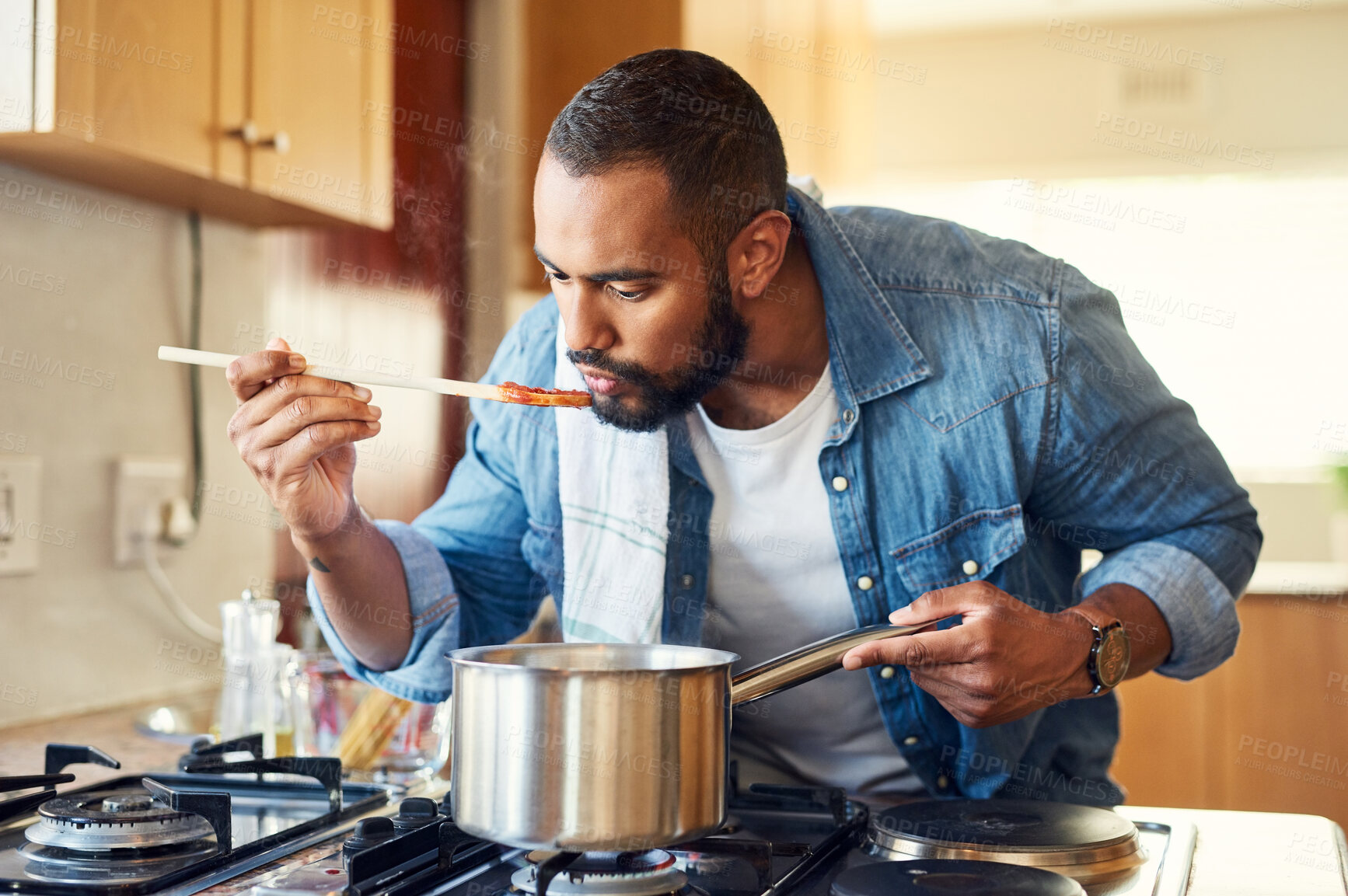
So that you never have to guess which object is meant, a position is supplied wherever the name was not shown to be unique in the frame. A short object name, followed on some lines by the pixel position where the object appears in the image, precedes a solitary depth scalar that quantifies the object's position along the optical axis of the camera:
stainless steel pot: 0.69
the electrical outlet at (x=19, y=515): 1.40
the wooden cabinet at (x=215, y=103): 1.20
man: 1.10
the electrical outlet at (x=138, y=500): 1.57
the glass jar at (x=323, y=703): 1.29
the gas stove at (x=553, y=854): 0.76
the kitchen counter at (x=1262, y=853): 0.82
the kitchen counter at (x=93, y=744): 1.21
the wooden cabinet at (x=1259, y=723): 2.64
